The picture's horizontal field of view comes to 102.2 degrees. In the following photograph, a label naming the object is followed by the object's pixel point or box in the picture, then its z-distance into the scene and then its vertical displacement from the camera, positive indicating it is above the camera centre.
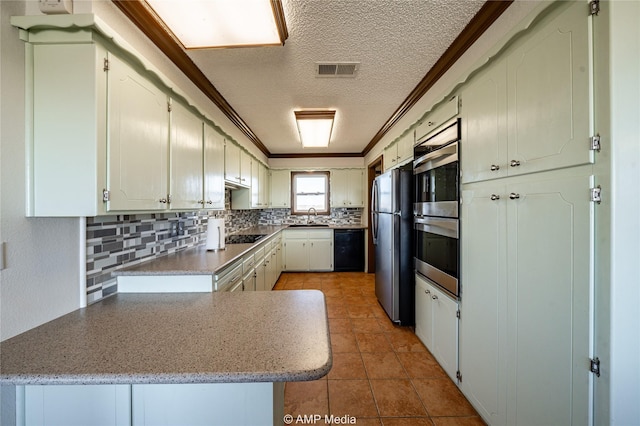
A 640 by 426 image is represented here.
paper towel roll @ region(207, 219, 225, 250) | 2.43 -0.22
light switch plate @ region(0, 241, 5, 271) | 1.00 -0.17
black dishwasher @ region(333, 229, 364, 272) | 5.21 -0.76
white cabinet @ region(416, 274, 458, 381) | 1.91 -0.94
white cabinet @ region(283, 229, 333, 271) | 5.17 -0.77
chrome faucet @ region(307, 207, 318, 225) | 5.66 -0.03
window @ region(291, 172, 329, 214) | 5.65 +0.43
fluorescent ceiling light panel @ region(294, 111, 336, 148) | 3.07 +1.12
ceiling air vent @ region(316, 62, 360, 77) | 2.08 +1.19
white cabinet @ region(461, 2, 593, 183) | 0.99 +0.50
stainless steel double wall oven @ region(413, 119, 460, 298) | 1.84 +0.03
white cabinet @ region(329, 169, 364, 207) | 5.40 +0.52
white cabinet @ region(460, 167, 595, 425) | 1.00 -0.41
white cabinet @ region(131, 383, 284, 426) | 0.89 -0.67
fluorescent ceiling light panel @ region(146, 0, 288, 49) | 1.26 +1.01
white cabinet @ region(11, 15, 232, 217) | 1.10 +0.41
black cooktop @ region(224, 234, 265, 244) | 3.22 -0.35
